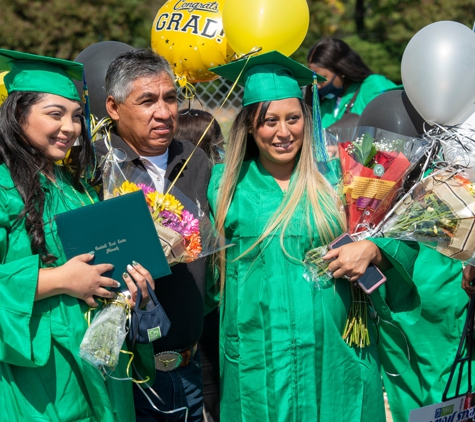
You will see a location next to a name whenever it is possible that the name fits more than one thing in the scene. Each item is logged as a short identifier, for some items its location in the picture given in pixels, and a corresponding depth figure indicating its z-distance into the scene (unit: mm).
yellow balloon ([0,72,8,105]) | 3512
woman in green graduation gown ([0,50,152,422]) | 2592
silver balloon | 3582
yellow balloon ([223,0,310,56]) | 3520
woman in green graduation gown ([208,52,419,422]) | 3053
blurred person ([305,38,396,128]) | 6508
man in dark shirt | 3318
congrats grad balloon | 4383
